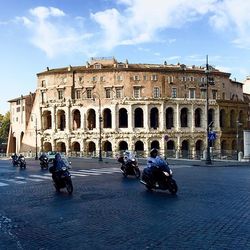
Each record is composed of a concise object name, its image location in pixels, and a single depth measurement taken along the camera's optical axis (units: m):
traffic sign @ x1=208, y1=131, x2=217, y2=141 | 21.79
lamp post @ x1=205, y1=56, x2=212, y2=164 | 20.53
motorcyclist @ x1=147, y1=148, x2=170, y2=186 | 8.94
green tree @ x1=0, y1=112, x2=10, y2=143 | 68.95
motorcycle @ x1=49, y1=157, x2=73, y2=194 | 9.66
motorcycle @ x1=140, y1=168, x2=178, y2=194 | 8.85
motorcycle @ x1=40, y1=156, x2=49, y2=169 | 19.87
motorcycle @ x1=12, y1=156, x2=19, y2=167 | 23.21
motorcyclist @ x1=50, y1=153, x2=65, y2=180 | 9.86
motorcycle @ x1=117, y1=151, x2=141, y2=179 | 13.50
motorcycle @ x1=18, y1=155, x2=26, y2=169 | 21.02
